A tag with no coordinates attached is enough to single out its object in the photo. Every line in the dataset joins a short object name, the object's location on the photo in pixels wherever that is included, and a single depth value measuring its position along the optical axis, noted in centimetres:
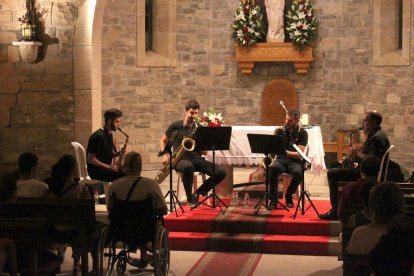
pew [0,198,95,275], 723
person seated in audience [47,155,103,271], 740
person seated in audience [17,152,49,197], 783
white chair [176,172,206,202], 1110
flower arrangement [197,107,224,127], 1104
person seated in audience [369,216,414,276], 512
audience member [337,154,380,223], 783
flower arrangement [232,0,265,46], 1480
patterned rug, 817
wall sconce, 1045
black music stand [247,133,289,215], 958
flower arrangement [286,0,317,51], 1466
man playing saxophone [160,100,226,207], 1031
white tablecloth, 1093
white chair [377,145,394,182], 916
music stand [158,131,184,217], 988
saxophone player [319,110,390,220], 950
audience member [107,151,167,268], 745
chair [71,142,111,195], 1011
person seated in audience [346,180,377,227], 693
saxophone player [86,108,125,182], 996
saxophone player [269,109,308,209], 1011
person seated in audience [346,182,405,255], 567
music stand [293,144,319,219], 953
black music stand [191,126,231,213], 980
